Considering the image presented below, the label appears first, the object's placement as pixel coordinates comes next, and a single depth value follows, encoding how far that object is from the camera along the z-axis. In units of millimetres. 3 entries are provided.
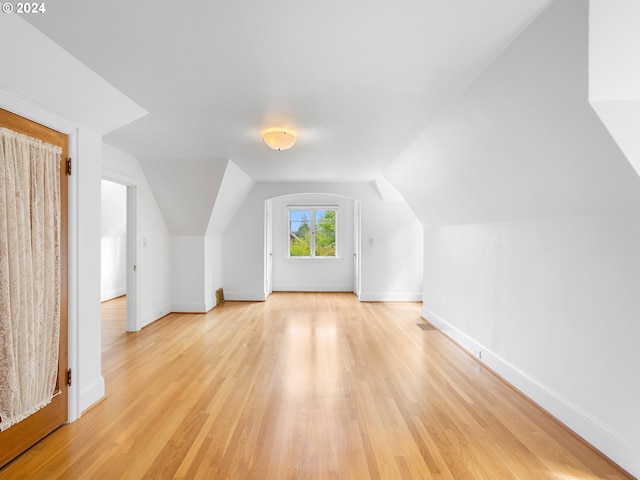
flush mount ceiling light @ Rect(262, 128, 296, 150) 3260
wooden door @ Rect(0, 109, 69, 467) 1905
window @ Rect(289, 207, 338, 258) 8023
